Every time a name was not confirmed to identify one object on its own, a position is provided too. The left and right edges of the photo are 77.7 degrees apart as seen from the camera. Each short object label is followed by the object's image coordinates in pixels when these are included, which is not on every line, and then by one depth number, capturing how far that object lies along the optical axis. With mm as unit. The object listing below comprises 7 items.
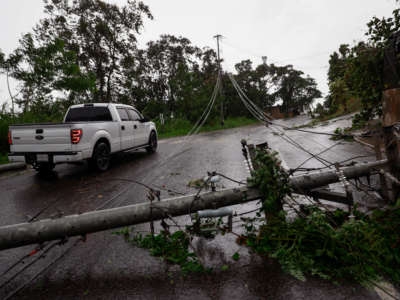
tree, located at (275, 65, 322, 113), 63412
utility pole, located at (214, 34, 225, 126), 26625
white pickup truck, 6414
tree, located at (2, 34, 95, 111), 14039
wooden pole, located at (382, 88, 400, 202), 2934
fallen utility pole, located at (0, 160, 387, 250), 2537
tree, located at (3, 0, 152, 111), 23519
